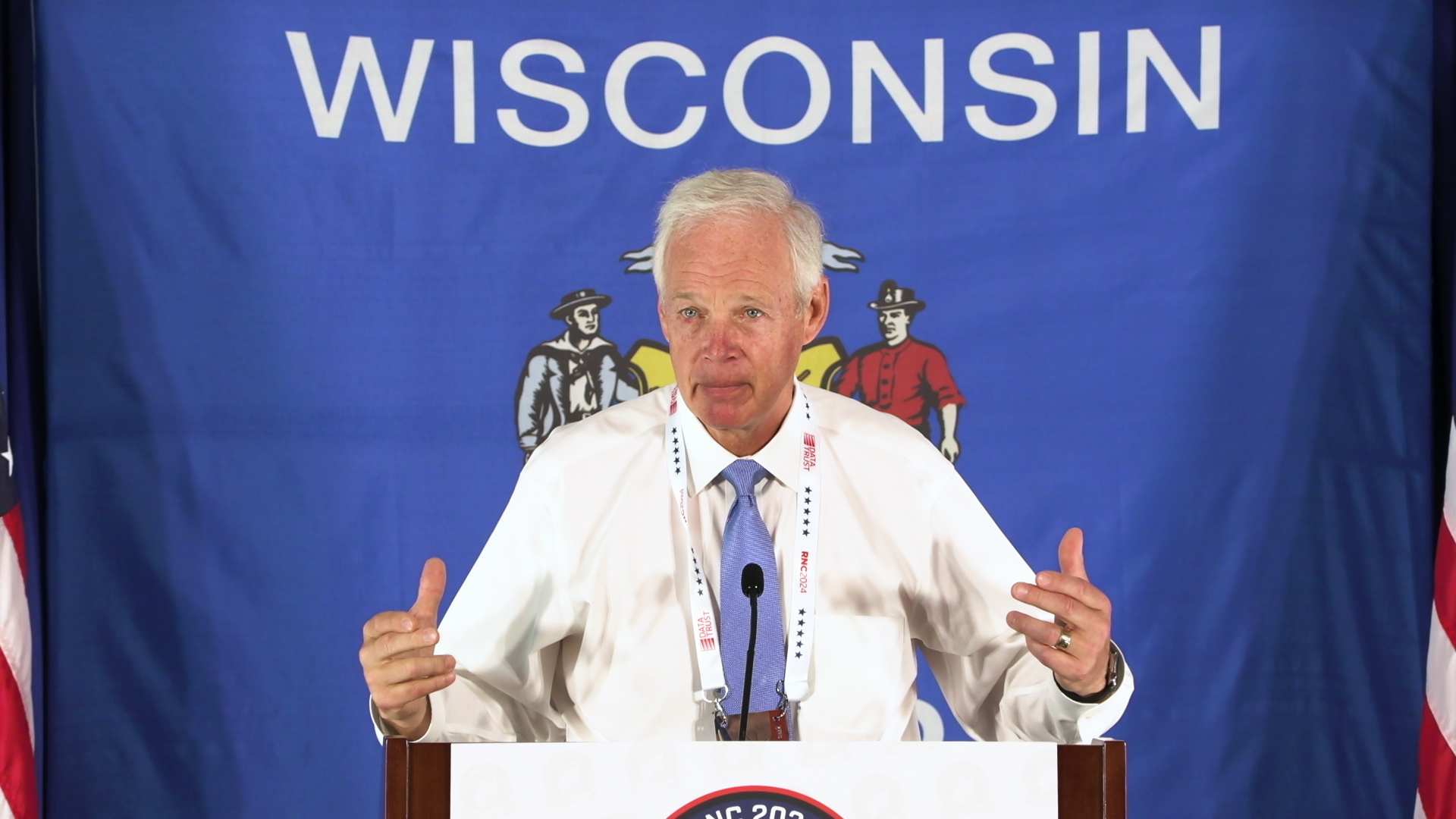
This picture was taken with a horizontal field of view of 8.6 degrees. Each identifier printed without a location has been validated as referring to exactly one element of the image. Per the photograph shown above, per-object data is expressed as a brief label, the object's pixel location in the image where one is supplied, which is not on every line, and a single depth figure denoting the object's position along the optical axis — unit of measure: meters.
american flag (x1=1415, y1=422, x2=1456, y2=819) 9.29
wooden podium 8.40
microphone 8.59
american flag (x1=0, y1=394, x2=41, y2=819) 9.25
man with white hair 8.77
